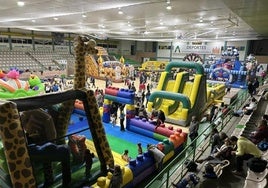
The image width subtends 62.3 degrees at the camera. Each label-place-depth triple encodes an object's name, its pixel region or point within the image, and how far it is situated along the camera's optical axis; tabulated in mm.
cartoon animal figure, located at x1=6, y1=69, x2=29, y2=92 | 10482
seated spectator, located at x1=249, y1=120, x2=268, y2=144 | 5855
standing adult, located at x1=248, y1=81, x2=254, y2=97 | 12945
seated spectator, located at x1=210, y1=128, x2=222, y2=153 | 5575
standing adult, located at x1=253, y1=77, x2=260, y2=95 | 13420
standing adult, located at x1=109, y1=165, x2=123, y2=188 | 4469
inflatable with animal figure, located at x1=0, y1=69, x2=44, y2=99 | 10242
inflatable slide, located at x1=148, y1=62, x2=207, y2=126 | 10297
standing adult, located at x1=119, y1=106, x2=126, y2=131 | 9284
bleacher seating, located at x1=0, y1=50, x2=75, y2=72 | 21656
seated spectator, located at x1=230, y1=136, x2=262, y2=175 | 4730
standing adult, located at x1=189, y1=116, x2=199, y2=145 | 7730
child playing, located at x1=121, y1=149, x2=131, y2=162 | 6544
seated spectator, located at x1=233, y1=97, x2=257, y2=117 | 8786
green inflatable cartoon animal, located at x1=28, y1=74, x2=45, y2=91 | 12725
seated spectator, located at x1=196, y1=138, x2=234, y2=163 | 4906
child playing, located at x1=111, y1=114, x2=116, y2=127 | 9874
